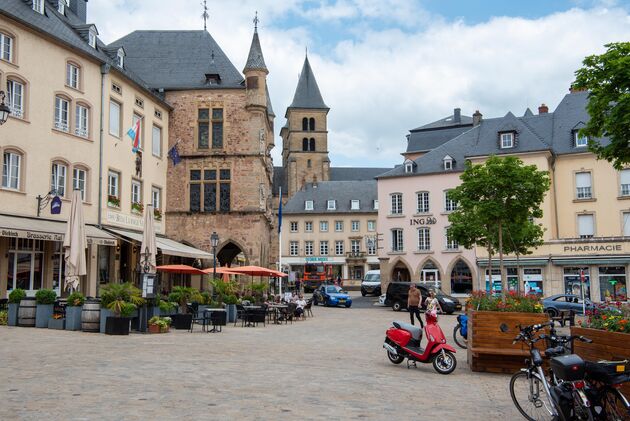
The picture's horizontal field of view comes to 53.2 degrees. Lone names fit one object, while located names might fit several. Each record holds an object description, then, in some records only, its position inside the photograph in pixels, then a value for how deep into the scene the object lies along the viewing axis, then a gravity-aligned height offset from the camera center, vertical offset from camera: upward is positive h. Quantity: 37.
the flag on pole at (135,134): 25.42 +5.90
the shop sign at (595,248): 38.38 +1.63
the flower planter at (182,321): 18.28 -1.27
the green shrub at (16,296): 17.61 -0.49
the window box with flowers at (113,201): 27.86 +3.42
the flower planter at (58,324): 17.25 -1.25
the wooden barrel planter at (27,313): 17.47 -0.96
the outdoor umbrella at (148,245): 19.41 +1.00
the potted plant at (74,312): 17.00 -0.92
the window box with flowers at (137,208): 30.38 +3.41
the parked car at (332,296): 39.00 -1.28
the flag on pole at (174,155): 32.19 +6.25
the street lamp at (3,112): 12.08 +3.19
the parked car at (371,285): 53.38 -0.78
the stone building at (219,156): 35.06 +6.77
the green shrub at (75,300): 17.06 -0.59
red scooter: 11.21 -1.32
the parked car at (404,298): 32.50 -1.20
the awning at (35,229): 20.23 +1.67
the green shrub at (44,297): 17.33 -0.51
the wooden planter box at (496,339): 11.12 -1.15
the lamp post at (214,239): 26.23 +1.56
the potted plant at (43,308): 17.33 -0.82
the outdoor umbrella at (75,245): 17.41 +0.93
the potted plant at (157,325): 17.36 -1.31
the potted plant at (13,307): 17.59 -0.79
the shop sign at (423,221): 46.59 +4.06
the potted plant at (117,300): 16.38 -0.60
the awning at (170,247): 27.14 +1.46
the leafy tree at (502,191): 21.22 +2.88
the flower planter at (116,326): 16.12 -1.23
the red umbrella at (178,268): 26.19 +0.39
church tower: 100.25 +22.71
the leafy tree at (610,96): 11.61 +3.40
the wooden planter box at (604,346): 7.09 -0.86
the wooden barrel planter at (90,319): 16.56 -1.08
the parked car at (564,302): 28.86 -1.29
